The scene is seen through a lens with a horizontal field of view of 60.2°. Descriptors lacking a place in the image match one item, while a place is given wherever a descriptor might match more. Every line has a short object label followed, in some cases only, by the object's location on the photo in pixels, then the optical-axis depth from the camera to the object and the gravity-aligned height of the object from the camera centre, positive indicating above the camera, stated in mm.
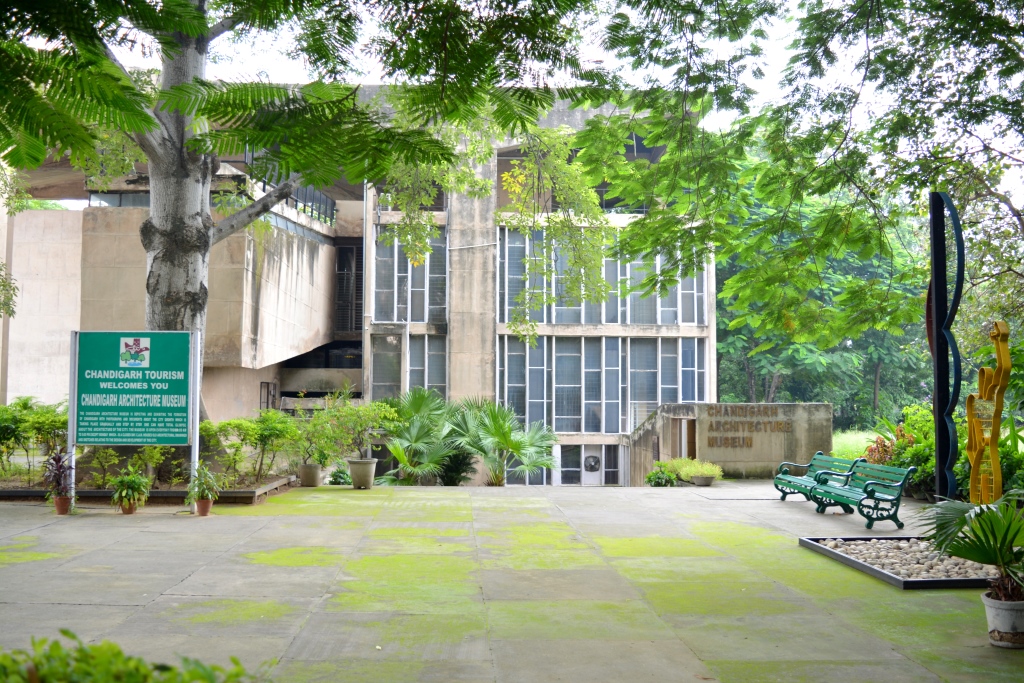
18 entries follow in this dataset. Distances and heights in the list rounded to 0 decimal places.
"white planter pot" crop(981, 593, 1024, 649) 5559 -1392
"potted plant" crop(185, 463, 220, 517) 11133 -1127
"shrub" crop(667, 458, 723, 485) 17062 -1305
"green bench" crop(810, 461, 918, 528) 10539 -1119
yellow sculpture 7992 -131
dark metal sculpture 8602 +543
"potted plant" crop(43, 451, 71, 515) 10977 -992
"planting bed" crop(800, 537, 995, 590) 7383 -1480
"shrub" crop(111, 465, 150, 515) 11078 -1115
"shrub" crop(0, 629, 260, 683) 1787 -549
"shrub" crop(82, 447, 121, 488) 12344 -825
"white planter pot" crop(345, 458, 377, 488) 14938 -1176
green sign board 11375 +221
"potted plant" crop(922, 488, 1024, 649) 5570 -945
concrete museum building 29125 +2223
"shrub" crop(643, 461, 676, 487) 17672 -1505
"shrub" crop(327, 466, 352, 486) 15942 -1369
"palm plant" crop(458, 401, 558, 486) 18391 -854
